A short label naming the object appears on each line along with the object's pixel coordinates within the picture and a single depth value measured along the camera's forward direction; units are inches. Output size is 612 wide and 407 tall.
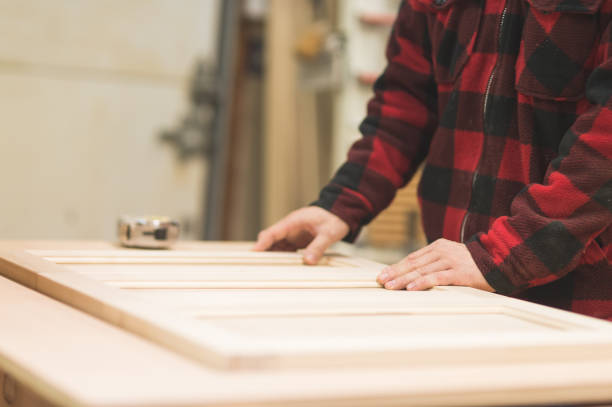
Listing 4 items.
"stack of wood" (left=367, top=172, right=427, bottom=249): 138.4
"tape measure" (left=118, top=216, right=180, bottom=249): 88.3
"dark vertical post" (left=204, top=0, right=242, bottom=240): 168.7
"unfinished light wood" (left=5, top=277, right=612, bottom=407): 51.2
